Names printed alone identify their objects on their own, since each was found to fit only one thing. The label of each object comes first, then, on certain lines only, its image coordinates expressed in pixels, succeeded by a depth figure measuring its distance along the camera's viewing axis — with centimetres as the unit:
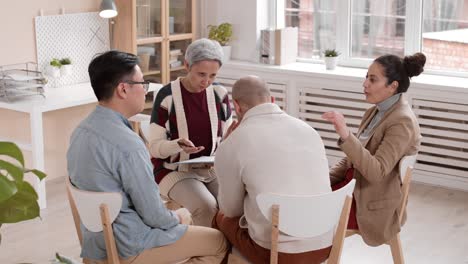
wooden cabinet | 554
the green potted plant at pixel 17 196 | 131
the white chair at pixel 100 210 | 253
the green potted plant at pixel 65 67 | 523
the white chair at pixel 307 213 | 256
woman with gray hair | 341
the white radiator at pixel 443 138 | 509
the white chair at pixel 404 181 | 320
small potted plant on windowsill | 564
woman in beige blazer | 313
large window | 542
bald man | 264
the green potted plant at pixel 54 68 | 517
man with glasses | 259
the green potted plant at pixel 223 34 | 596
